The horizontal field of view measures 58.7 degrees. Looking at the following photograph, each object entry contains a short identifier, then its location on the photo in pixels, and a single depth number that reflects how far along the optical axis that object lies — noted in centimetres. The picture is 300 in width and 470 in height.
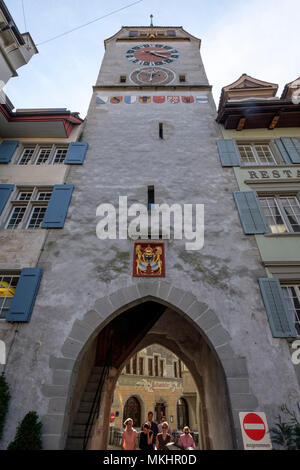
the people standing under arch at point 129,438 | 755
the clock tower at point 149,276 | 675
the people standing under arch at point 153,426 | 830
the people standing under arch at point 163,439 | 829
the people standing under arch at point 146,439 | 752
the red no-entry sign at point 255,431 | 538
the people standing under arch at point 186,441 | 859
